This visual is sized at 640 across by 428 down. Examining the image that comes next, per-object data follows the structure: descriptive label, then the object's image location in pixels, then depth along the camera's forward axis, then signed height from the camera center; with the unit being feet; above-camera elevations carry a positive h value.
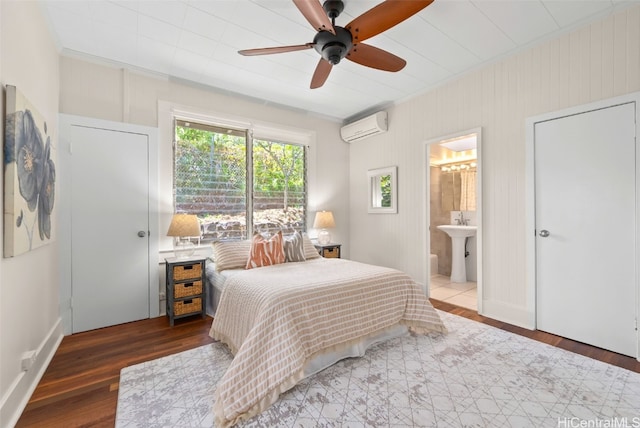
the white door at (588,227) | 7.66 -0.38
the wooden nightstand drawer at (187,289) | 9.99 -2.69
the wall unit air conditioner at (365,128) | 14.10 +4.58
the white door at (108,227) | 9.38 -0.43
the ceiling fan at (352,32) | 5.67 +4.18
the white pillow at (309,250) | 11.69 -1.51
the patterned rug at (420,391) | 5.33 -3.86
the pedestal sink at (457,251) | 15.35 -2.04
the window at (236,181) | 11.64 +1.53
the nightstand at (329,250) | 13.97 -1.81
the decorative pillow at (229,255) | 10.16 -1.49
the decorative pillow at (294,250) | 10.97 -1.39
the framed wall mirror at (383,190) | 13.97 +1.26
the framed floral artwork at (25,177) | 5.12 +0.78
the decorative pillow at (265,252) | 10.18 -1.40
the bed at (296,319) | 5.75 -2.72
